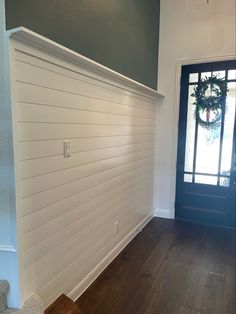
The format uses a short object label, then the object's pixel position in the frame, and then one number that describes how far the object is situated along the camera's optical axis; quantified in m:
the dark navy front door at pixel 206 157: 3.43
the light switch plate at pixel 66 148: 1.79
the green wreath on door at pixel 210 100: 3.41
